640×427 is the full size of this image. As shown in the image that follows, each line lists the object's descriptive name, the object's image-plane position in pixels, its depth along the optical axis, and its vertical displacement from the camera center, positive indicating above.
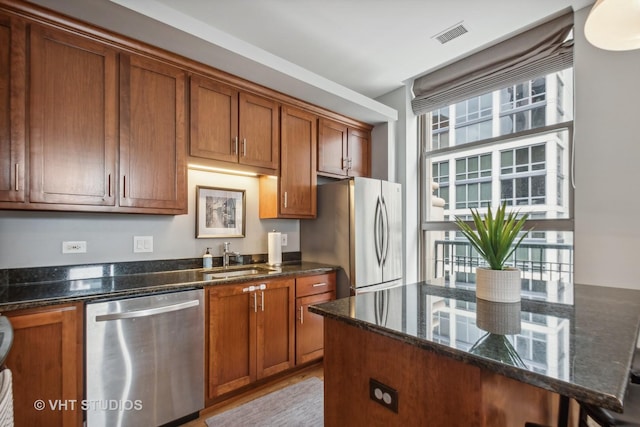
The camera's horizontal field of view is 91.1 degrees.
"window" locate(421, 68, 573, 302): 2.67 +0.42
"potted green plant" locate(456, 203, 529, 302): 1.25 -0.17
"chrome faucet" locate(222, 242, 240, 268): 2.79 -0.37
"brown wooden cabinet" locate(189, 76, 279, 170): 2.40 +0.72
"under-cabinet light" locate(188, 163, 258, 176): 2.55 +0.37
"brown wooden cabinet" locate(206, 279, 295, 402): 2.15 -0.89
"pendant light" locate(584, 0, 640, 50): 1.17 +0.75
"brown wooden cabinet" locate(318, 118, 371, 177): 3.28 +0.70
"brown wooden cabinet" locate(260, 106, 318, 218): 2.91 +0.37
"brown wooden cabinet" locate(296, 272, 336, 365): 2.66 -0.90
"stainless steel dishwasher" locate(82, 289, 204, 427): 1.70 -0.86
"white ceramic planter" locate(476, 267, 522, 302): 1.27 -0.29
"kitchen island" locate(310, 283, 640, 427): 0.76 -0.39
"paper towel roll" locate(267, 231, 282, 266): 2.97 -0.33
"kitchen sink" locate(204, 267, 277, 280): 2.32 -0.48
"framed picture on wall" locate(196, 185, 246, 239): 2.71 +0.01
